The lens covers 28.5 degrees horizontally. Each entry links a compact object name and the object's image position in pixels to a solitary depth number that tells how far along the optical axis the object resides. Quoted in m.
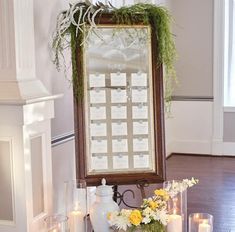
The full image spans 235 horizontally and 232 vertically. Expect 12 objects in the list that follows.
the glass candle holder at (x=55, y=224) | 2.50
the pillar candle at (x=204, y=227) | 2.44
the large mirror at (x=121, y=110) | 2.90
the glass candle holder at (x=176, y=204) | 2.59
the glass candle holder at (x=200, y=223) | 2.45
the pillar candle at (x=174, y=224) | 2.58
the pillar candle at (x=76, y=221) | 2.70
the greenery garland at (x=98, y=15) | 2.83
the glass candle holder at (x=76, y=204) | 2.71
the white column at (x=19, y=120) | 2.60
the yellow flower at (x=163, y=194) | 2.57
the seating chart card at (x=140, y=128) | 2.95
